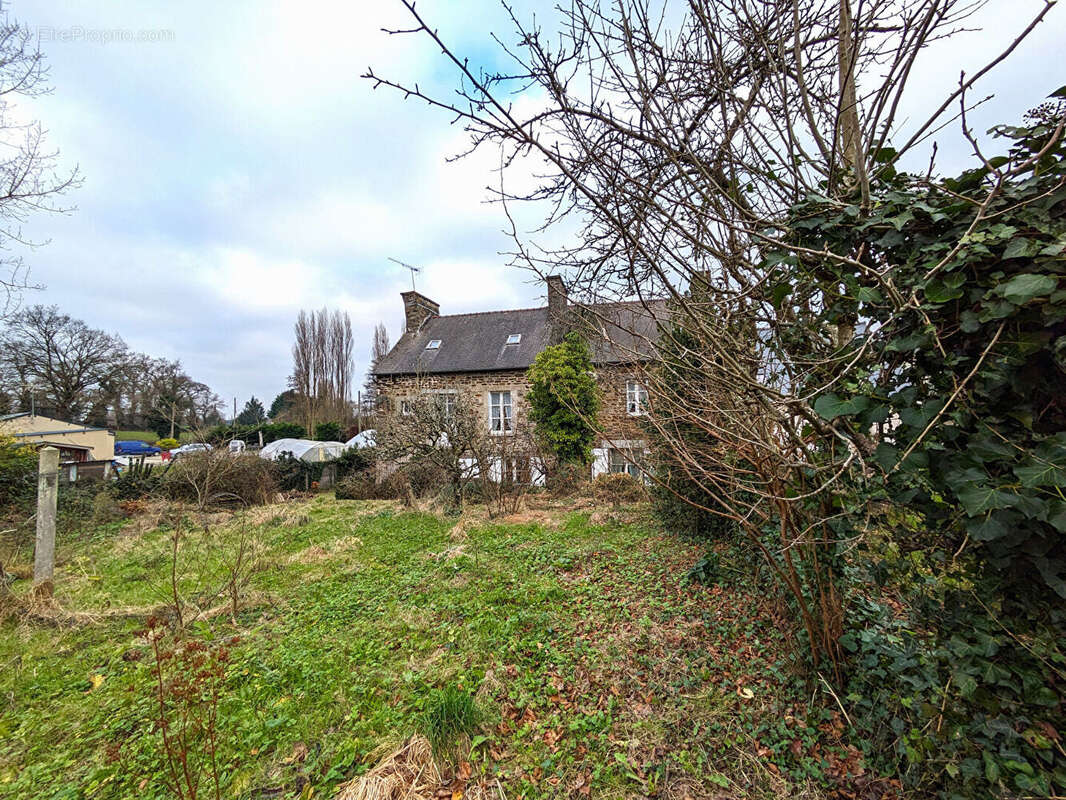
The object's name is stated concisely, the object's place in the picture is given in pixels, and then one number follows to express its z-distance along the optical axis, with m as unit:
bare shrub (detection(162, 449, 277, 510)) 10.25
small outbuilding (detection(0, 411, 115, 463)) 11.23
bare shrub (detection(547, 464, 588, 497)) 11.39
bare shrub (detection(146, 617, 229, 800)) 2.08
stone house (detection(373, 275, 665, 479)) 13.75
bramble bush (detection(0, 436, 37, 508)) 8.15
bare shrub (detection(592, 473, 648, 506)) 9.12
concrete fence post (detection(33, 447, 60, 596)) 5.00
